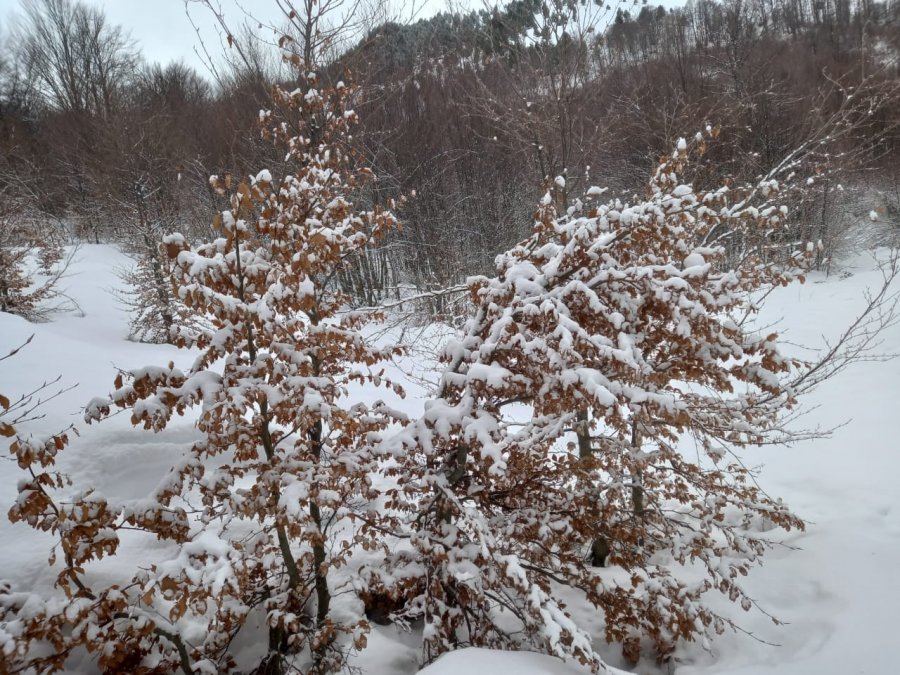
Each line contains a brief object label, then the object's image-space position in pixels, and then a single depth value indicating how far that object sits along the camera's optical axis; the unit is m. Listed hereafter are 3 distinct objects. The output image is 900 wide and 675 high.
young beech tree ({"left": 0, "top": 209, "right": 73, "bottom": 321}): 9.80
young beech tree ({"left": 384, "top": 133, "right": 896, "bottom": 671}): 2.63
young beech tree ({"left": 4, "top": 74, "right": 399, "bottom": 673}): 2.53
